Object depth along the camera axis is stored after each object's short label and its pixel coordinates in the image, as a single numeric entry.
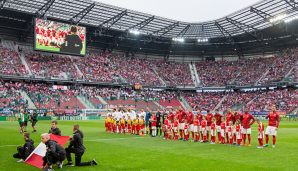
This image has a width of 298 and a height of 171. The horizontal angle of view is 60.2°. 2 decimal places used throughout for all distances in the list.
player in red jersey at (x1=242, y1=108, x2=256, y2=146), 13.29
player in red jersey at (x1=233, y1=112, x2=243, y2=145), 13.73
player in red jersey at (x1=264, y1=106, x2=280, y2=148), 12.67
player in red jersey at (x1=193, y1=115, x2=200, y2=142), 15.12
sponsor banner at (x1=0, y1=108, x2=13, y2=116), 35.22
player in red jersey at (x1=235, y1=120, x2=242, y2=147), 13.20
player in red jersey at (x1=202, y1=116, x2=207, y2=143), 14.73
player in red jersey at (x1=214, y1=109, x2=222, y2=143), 14.44
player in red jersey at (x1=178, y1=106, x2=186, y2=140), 16.05
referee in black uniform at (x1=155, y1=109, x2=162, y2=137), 18.17
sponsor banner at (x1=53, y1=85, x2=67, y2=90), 46.32
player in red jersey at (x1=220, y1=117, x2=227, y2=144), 14.01
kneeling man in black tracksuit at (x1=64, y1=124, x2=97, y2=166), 8.55
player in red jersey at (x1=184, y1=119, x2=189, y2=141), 15.47
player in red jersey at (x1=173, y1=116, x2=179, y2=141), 16.00
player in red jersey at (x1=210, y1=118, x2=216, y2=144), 14.22
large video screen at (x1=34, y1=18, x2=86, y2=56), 41.00
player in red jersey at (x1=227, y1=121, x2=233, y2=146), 13.67
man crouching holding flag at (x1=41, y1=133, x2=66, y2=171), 7.97
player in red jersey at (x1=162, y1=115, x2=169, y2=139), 16.58
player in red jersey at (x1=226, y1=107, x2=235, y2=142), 14.19
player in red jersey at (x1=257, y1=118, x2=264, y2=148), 12.49
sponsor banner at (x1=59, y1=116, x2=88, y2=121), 39.66
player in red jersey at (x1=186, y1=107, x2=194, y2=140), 15.79
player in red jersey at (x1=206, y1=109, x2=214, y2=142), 14.98
